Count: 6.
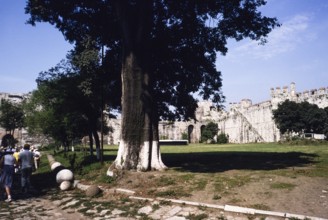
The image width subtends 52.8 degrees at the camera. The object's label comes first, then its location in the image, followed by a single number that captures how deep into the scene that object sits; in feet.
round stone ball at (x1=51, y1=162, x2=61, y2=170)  66.95
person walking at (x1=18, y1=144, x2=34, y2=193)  43.91
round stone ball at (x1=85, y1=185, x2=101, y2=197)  37.09
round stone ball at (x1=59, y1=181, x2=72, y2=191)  42.91
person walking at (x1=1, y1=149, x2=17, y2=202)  38.55
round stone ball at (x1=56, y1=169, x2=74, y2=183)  44.26
